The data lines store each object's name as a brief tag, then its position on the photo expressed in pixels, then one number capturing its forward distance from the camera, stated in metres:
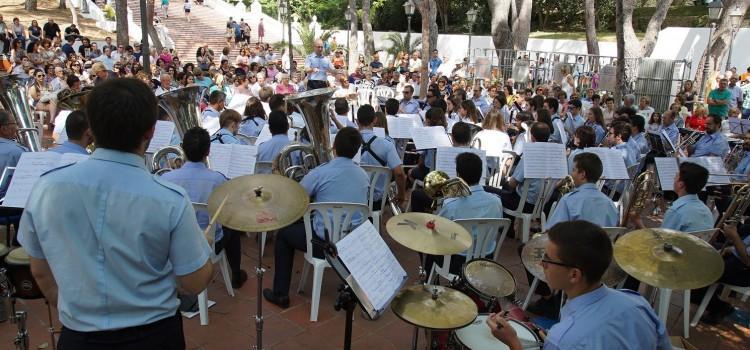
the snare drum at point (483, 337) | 2.58
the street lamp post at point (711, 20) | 13.84
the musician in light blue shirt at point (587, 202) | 3.98
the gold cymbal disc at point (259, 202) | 2.85
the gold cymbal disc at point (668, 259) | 2.49
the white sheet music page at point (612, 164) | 5.37
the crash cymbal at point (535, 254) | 2.90
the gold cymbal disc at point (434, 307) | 2.47
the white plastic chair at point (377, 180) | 5.40
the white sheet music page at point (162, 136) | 5.70
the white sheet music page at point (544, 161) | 5.13
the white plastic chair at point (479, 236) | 3.89
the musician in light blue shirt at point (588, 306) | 1.99
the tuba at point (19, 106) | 5.71
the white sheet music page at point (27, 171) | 3.65
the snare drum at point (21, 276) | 3.10
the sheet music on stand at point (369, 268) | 2.39
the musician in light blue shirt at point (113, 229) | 1.75
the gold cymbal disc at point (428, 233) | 2.87
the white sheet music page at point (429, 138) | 6.21
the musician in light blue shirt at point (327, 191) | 4.34
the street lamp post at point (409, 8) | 23.22
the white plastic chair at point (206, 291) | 4.00
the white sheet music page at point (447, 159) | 5.24
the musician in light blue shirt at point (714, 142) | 7.42
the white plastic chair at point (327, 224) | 4.11
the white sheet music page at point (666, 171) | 5.29
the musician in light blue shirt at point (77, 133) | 4.43
